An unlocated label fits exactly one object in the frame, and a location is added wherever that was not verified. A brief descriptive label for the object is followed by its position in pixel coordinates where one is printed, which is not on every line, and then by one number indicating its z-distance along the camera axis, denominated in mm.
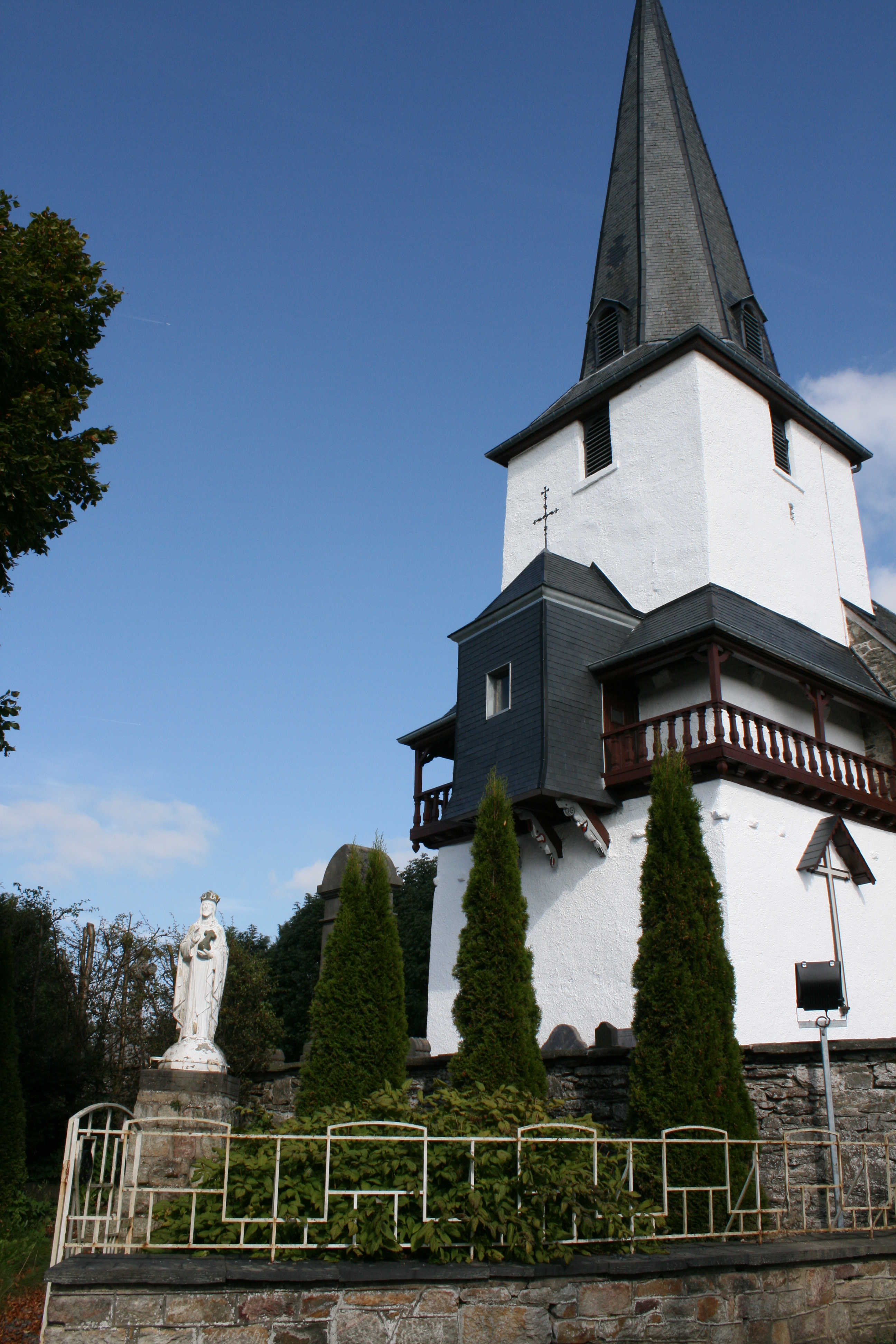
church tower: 13367
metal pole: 8062
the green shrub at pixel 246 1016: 19281
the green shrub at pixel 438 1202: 5371
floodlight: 8977
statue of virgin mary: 8656
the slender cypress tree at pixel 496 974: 9797
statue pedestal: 7711
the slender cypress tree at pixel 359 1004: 10445
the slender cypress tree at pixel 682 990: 8539
